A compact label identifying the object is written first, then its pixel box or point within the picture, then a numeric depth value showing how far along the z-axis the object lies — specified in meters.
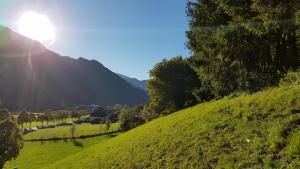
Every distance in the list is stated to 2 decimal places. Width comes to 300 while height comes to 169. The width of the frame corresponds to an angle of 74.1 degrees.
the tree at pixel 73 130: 82.45
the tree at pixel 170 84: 48.53
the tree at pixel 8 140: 36.73
